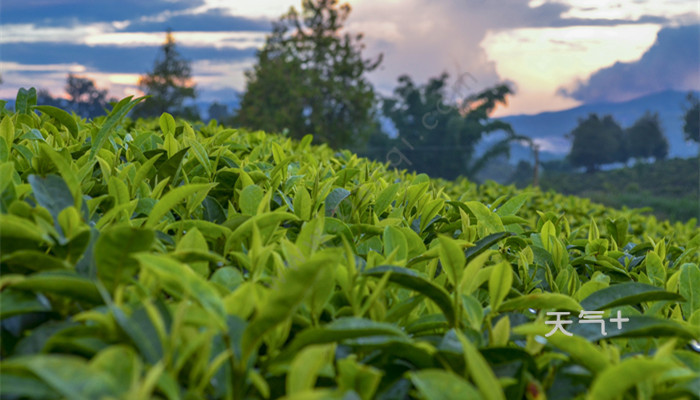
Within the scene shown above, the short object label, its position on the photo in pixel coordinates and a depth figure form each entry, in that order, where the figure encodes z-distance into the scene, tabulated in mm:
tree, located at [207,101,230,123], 83938
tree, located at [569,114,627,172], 53500
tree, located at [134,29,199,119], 48500
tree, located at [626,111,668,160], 55219
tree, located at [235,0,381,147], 33375
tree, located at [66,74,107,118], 64750
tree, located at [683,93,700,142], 49719
